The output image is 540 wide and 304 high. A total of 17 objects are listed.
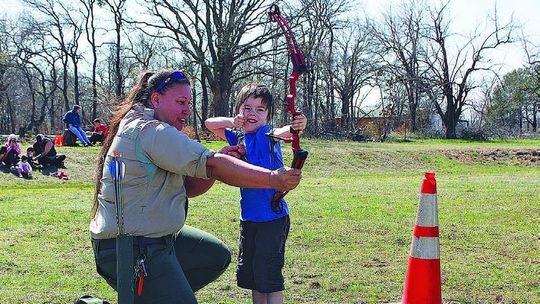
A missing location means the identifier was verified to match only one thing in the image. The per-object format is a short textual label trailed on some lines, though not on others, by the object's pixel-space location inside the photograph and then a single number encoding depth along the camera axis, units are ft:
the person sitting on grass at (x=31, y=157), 67.19
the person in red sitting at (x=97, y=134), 91.50
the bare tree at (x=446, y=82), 169.78
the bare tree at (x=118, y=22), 140.05
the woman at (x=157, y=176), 11.62
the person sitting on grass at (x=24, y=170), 63.57
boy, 14.99
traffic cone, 15.93
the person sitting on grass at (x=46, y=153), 68.49
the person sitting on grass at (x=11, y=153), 65.05
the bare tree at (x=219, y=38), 131.34
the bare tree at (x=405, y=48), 170.71
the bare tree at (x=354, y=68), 174.70
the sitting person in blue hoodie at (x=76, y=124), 84.17
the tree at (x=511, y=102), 224.84
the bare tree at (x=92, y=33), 162.71
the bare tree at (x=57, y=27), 154.61
